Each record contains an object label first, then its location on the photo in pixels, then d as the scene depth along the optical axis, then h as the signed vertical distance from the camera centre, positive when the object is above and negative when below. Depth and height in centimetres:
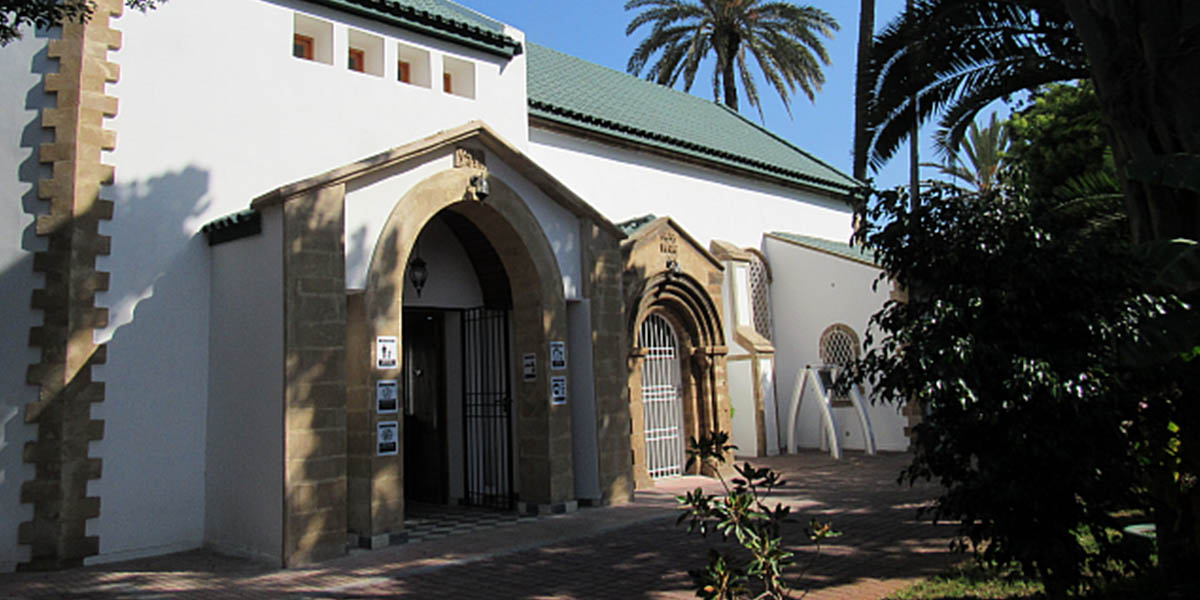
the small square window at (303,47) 1161 +548
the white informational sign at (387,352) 925 +80
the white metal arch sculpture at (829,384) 1762 +39
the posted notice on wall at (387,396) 922 +29
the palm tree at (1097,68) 672 +324
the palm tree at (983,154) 3447 +1039
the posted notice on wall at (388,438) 913 -20
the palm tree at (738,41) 2550 +1221
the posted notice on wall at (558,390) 1113 +32
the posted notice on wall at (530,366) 1128 +68
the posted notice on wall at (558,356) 1123 +81
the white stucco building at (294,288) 855 +170
